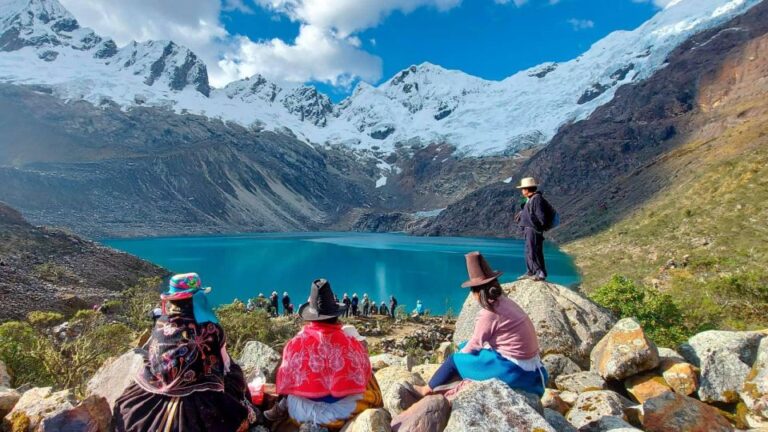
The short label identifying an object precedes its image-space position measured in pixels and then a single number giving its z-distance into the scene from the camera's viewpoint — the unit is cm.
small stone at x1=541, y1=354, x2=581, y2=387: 682
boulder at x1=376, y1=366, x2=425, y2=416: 457
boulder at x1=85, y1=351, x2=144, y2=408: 478
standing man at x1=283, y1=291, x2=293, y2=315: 2554
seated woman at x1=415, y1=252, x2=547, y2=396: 461
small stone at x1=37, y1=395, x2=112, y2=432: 384
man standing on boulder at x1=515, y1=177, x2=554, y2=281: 834
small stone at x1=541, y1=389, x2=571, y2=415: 513
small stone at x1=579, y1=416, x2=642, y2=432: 434
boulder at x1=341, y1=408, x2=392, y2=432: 395
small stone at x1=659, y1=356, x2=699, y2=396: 552
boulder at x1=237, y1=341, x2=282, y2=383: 621
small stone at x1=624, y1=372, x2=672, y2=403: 553
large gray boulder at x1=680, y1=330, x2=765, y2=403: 537
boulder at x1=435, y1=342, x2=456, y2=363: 904
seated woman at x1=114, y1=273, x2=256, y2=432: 377
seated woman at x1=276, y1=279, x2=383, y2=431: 443
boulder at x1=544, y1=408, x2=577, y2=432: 416
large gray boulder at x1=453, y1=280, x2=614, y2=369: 743
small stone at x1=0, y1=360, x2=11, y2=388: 603
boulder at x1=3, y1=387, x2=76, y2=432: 412
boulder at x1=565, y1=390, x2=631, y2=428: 474
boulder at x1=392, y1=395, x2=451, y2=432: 382
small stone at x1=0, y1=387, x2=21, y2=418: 441
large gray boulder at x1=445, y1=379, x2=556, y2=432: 358
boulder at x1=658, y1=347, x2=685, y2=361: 600
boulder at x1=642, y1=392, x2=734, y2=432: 449
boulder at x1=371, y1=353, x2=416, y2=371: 736
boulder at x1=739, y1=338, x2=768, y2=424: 484
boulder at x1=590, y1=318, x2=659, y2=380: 577
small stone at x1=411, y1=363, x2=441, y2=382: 639
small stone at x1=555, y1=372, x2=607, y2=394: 595
